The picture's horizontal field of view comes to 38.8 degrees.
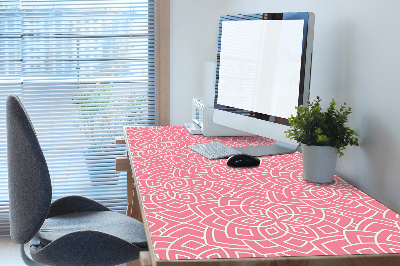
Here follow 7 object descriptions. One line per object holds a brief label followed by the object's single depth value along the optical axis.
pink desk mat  1.21
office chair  1.76
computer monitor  1.92
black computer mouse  1.95
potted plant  1.72
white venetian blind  3.35
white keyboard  2.12
